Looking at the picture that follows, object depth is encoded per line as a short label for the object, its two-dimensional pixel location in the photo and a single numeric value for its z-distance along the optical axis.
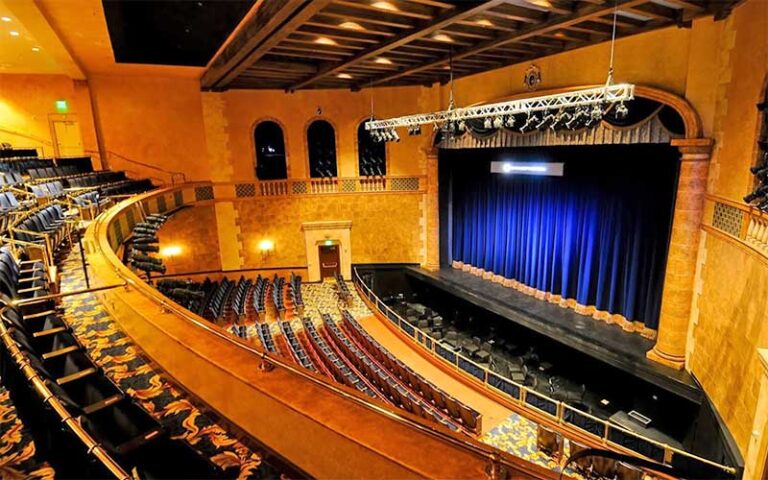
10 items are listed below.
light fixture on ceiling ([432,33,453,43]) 7.46
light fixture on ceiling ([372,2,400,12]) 5.90
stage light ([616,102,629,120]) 6.12
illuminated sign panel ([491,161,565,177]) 10.05
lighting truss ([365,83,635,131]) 5.90
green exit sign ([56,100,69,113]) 14.32
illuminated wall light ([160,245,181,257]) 12.79
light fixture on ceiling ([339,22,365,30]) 6.73
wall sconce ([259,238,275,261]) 13.74
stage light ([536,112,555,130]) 7.85
